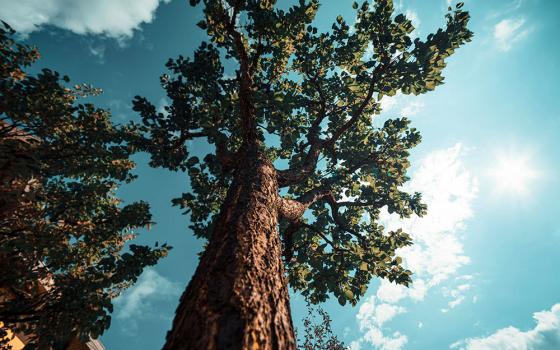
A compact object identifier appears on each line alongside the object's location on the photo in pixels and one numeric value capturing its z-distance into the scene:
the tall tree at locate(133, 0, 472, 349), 6.60
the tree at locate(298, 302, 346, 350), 16.61
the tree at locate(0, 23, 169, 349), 4.87
